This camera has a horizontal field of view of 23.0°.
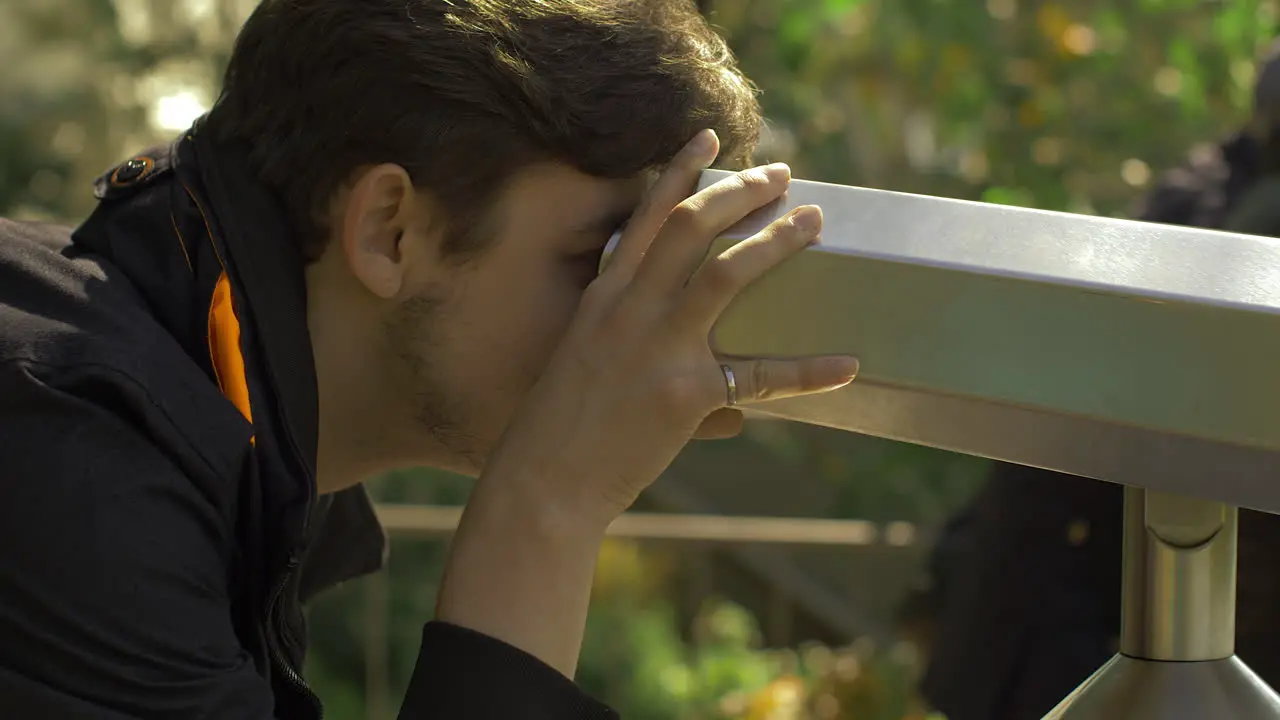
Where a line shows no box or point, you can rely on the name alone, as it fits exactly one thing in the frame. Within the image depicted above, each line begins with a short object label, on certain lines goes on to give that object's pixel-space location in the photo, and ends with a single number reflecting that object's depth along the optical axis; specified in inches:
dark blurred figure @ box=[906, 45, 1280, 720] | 68.6
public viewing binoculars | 43.2
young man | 47.9
